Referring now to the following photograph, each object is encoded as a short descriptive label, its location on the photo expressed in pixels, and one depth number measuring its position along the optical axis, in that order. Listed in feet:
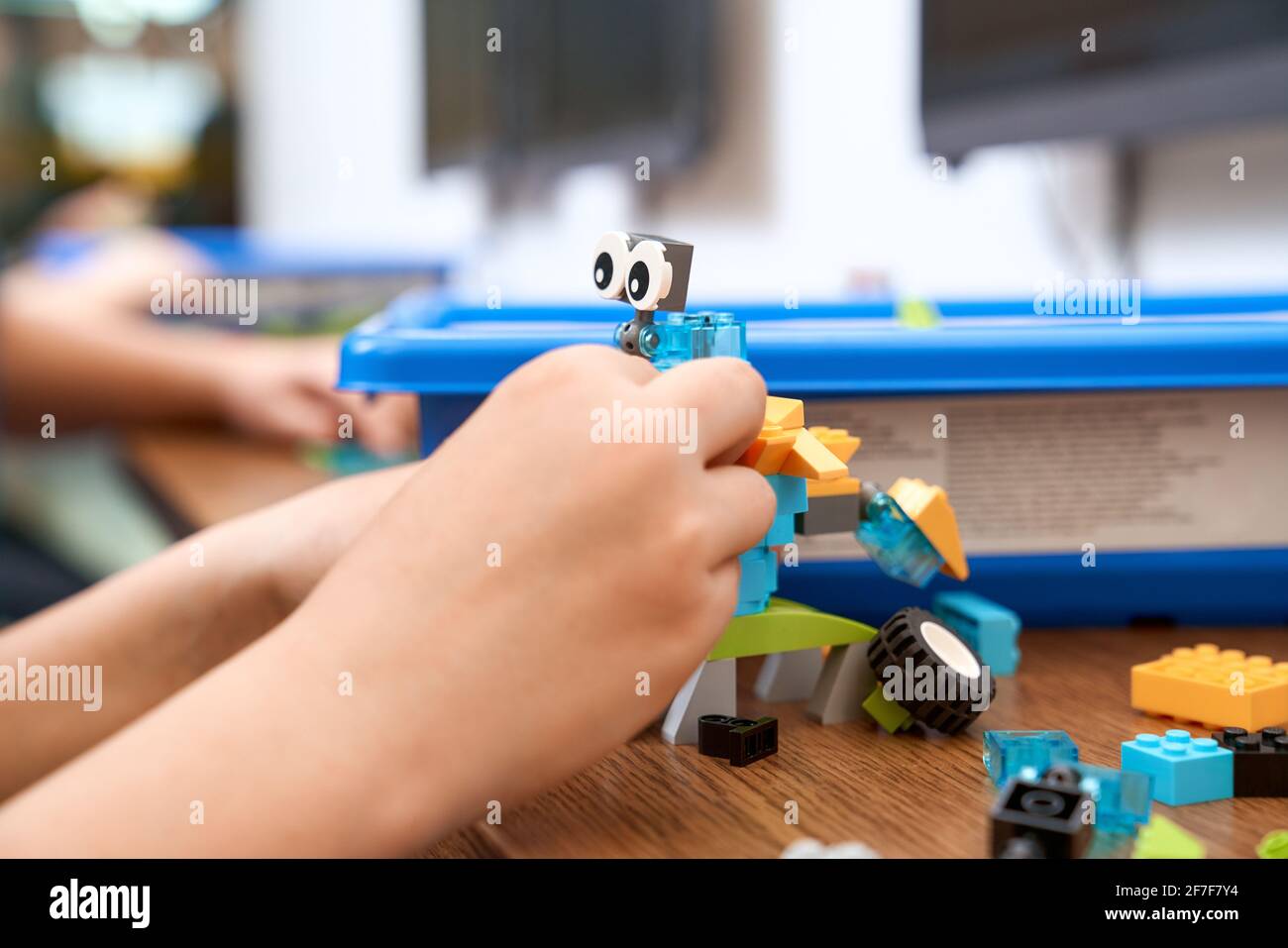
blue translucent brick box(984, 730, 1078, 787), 1.23
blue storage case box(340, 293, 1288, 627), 1.86
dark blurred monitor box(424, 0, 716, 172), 5.09
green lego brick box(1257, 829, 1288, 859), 1.10
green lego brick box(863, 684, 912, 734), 1.49
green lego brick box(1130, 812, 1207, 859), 1.07
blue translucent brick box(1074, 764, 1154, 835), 1.12
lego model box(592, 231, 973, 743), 1.36
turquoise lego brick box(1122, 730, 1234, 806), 1.24
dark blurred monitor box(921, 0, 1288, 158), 2.66
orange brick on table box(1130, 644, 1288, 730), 1.43
